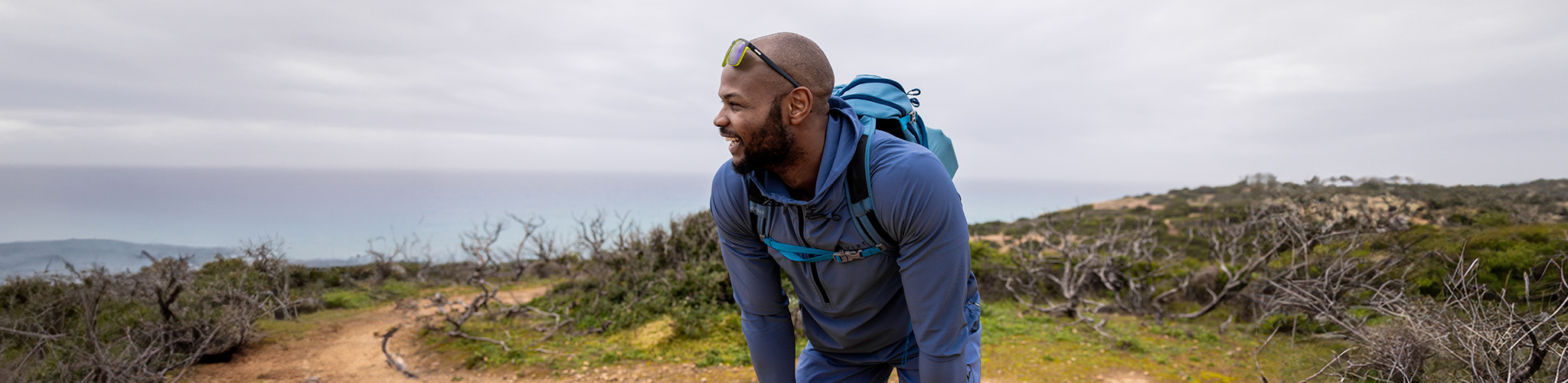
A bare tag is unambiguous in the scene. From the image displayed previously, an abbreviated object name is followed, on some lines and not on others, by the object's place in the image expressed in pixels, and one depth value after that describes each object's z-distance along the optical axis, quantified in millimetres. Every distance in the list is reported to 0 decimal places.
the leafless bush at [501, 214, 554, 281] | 8031
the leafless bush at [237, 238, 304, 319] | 6883
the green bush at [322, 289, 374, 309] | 8195
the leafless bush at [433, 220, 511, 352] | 6406
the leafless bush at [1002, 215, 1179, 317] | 7852
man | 1495
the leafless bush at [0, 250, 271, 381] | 4594
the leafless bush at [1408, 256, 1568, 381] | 3213
